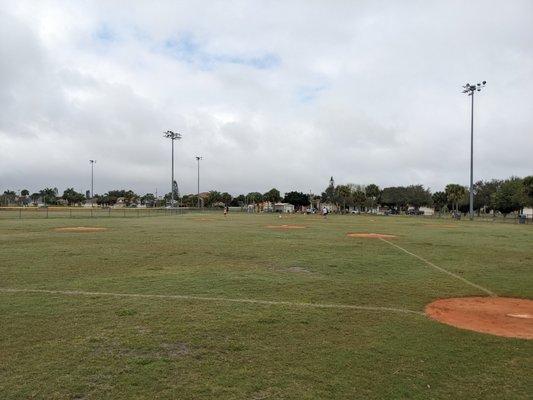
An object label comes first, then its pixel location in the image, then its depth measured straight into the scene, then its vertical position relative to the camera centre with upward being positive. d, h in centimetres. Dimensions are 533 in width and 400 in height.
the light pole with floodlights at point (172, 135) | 7531 +1153
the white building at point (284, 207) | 11656 -42
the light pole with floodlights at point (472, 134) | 5406 +850
